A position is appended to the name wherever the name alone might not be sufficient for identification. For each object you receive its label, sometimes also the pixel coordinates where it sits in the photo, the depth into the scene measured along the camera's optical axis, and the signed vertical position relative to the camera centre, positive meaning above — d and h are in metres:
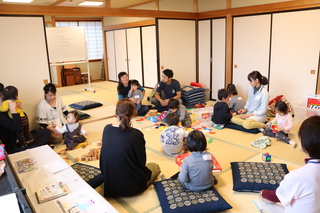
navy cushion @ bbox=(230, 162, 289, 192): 2.52 -1.20
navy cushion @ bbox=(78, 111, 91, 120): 5.06 -1.09
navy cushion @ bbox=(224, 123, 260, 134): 4.16 -1.18
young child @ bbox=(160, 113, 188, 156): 3.26 -1.01
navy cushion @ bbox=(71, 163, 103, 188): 2.55 -1.13
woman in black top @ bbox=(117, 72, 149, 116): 5.32 -0.65
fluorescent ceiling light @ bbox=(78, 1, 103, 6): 5.89 +1.17
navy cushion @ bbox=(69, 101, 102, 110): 5.72 -1.01
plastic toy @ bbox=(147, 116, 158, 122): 4.86 -1.13
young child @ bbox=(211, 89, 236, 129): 4.33 -0.95
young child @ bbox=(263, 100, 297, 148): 3.79 -1.00
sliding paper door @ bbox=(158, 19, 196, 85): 6.10 +0.15
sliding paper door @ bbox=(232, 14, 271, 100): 5.33 +0.09
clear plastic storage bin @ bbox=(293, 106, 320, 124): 4.36 -1.01
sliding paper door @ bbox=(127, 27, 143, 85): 7.97 +0.07
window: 9.91 +0.68
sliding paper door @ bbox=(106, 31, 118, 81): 9.20 -0.03
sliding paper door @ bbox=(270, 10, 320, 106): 4.66 -0.07
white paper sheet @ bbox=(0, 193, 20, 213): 1.42 -0.76
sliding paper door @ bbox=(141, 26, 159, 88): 7.43 -0.02
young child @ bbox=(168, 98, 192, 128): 4.12 -0.89
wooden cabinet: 8.90 -0.62
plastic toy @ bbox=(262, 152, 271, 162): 3.13 -1.21
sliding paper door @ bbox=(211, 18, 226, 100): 6.02 -0.03
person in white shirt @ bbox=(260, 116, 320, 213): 1.39 -0.69
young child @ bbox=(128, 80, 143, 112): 5.26 -0.75
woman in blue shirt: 4.30 -0.80
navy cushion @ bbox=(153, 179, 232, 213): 2.19 -1.21
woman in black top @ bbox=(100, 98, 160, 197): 2.28 -0.85
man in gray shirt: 5.36 -0.72
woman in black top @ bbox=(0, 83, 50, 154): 3.18 -0.80
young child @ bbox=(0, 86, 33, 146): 3.26 -0.65
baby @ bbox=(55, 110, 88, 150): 3.78 -1.02
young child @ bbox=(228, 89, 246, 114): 4.84 -0.91
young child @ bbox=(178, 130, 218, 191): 2.33 -0.96
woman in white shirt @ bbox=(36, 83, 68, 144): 3.97 -0.83
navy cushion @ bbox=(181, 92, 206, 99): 5.72 -0.89
